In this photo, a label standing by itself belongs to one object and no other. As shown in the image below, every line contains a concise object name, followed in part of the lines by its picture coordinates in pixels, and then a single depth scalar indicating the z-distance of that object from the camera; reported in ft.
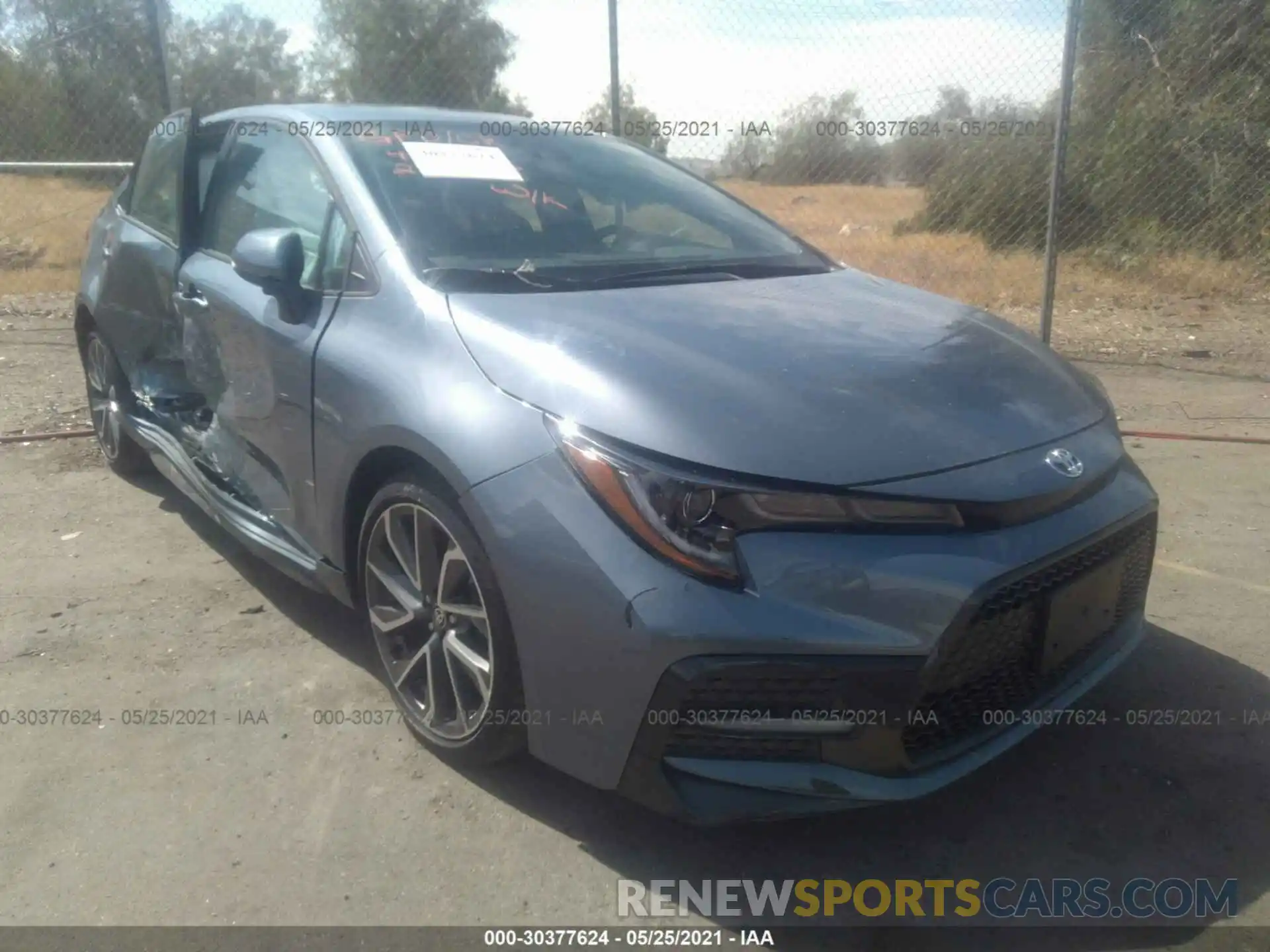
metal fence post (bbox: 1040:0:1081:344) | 20.22
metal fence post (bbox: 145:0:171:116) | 22.62
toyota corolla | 6.96
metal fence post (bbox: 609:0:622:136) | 20.77
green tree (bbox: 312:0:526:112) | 24.58
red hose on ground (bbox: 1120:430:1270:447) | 18.13
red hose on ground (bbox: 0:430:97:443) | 18.72
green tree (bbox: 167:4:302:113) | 26.03
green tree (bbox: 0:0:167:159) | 28.40
